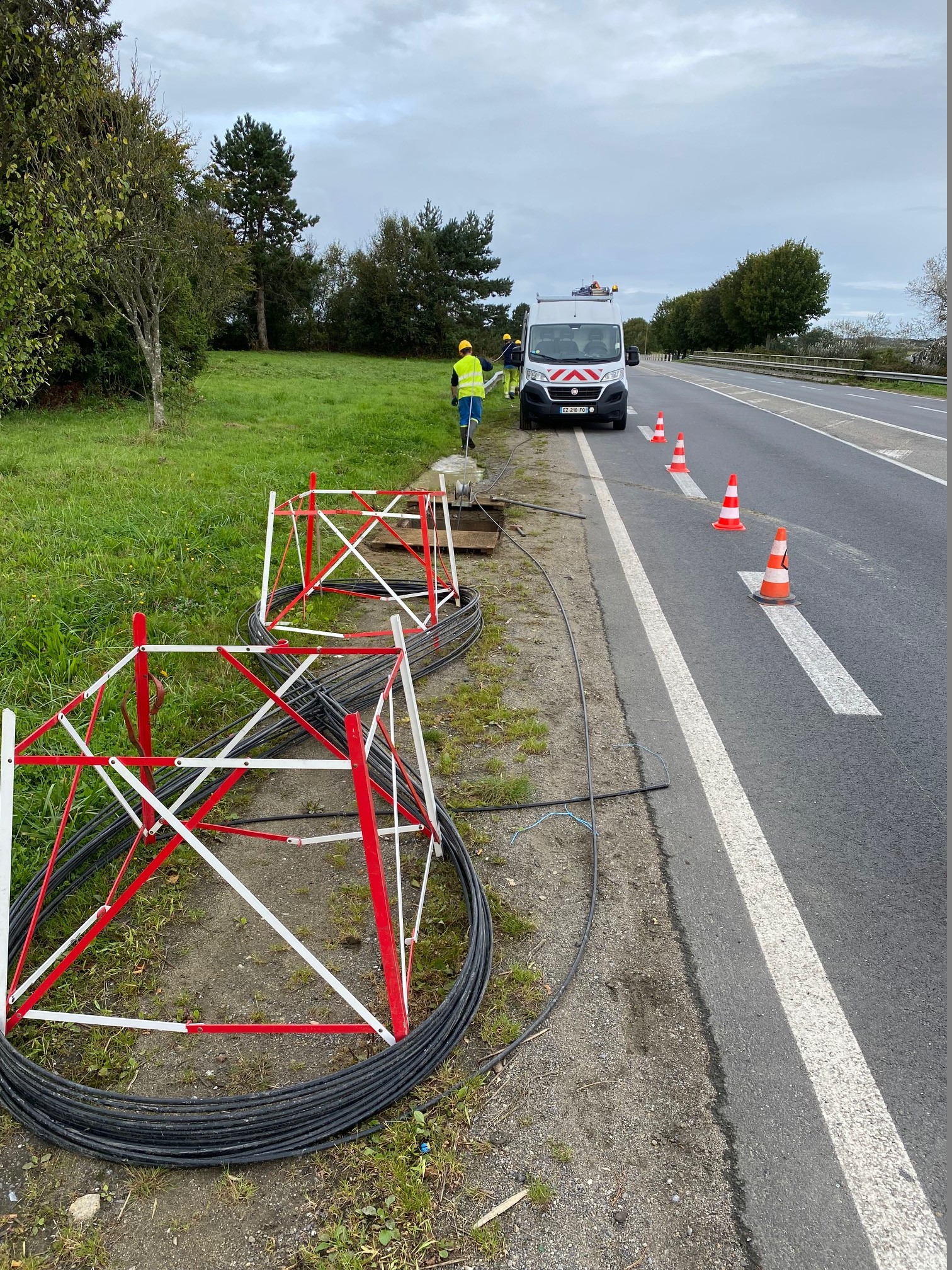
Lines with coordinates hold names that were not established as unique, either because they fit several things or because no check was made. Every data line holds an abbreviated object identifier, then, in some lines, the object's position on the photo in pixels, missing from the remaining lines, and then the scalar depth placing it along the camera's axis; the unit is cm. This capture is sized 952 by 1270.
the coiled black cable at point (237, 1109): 238
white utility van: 1634
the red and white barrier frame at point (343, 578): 612
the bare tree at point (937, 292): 4159
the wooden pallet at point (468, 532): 827
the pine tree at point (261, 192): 4544
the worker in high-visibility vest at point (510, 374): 1715
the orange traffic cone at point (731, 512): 905
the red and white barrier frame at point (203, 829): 256
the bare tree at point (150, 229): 1266
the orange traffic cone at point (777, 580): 682
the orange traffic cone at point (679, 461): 1250
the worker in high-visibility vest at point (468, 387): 1359
